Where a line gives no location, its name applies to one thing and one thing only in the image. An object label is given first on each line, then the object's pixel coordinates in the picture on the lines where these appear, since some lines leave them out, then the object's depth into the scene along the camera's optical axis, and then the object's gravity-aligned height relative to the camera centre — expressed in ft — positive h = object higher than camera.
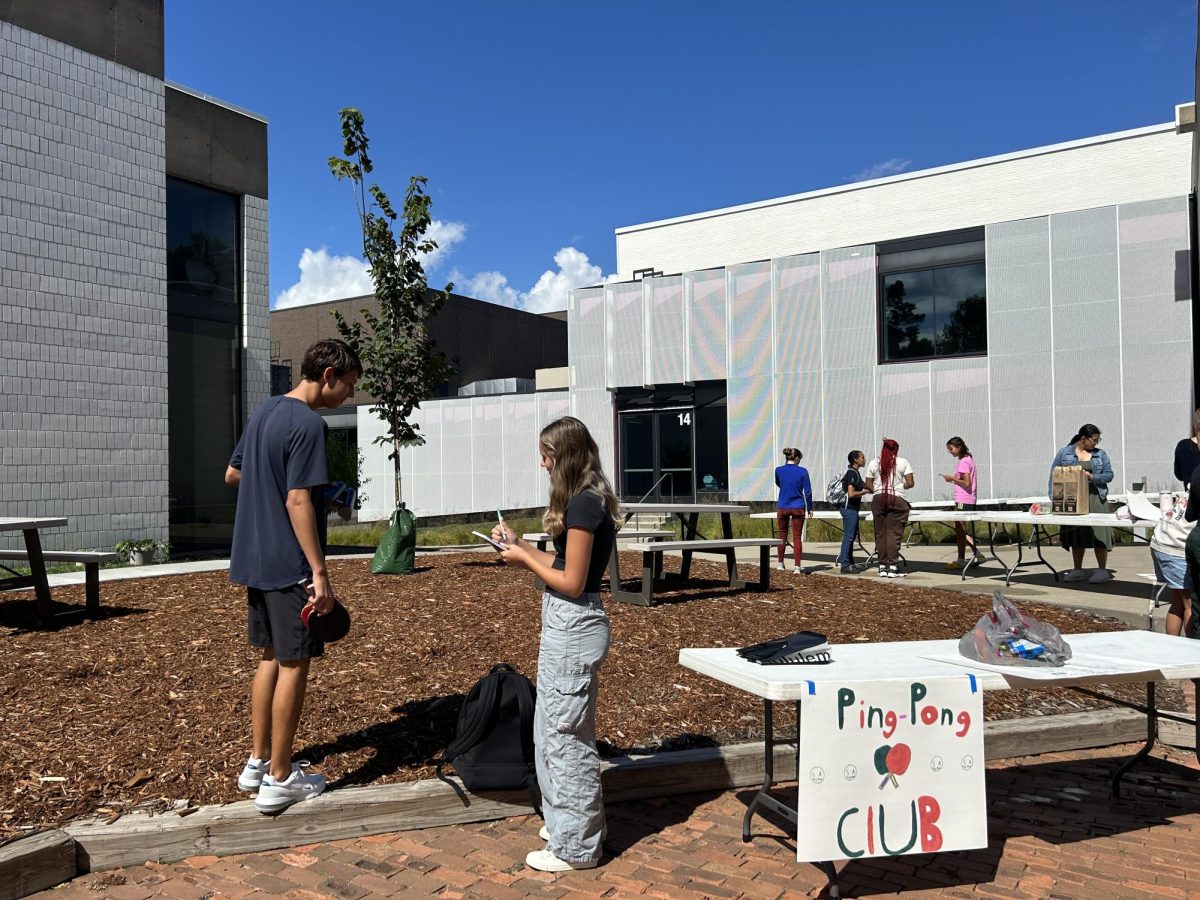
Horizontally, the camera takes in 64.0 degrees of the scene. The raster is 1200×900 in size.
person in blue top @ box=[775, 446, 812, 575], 42.01 -1.82
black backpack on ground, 13.80 -4.01
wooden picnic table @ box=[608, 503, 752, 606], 28.09 -2.90
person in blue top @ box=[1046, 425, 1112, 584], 36.24 -1.32
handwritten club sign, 11.51 -3.86
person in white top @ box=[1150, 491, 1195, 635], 23.30 -2.43
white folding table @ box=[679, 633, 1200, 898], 12.06 -2.90
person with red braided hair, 39.86 -2.15
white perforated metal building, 67.82 +9.96
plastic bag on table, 13.01 -2.56
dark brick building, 143.13 +19.63
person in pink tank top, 43.75 -1.04
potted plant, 43.45 -4.02
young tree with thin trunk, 37.11 +5.67
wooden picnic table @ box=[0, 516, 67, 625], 23.24 -2.56
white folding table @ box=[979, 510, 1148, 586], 30.18 -2.22
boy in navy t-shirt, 12.85 -1.41
